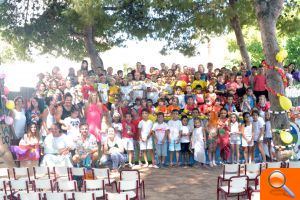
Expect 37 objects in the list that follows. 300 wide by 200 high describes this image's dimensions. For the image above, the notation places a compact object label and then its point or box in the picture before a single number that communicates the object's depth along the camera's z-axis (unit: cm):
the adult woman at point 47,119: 1221
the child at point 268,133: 1316
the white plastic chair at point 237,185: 867
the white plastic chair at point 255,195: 726
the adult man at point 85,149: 1049
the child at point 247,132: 1257
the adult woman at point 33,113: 1223
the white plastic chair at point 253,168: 977
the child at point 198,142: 1260
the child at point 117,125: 1239
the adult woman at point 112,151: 1163
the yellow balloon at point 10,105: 1201
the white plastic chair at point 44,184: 874
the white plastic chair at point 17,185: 898
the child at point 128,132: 1270
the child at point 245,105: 1376
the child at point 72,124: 1169
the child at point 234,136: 1256
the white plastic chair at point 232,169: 961
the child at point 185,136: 1270
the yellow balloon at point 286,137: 894
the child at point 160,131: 1267
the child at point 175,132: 1267
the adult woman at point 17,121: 1212
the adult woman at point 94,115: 1230
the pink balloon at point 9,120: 1207
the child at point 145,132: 1273
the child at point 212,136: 1272
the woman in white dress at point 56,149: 1078
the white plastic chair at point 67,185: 877
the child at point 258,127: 1270
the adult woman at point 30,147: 1151
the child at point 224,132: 1270
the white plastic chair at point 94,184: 871
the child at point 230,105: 1350
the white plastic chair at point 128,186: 869
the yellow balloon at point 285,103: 1026
